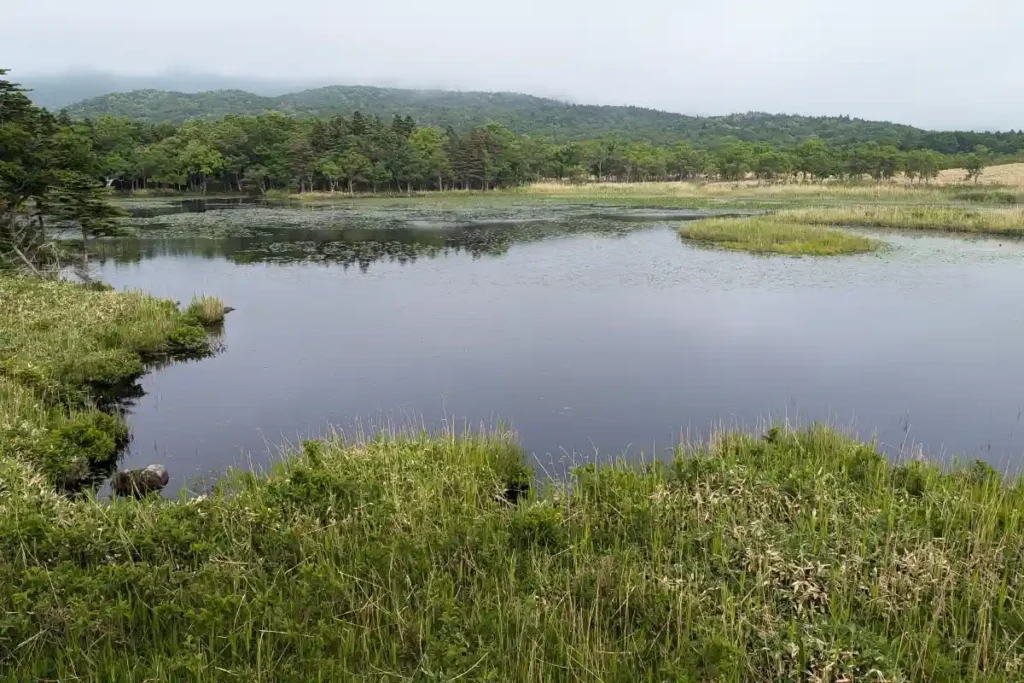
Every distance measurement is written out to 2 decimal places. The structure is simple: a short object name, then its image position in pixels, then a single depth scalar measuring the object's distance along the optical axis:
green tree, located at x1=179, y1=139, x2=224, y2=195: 81.81
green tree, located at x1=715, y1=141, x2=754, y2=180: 104.38
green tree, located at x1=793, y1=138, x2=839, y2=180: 93.69
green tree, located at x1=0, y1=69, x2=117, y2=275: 24.77
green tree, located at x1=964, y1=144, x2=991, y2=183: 83.50
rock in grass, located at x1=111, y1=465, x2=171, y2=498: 9.53
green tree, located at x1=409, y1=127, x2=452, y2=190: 89.00
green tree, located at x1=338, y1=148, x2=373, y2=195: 83.19
